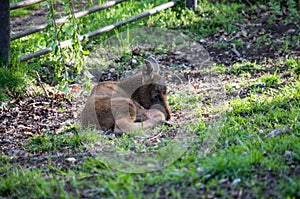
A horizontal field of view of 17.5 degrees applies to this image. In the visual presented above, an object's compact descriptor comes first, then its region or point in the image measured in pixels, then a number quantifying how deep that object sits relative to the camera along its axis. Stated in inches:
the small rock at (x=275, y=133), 399.5
